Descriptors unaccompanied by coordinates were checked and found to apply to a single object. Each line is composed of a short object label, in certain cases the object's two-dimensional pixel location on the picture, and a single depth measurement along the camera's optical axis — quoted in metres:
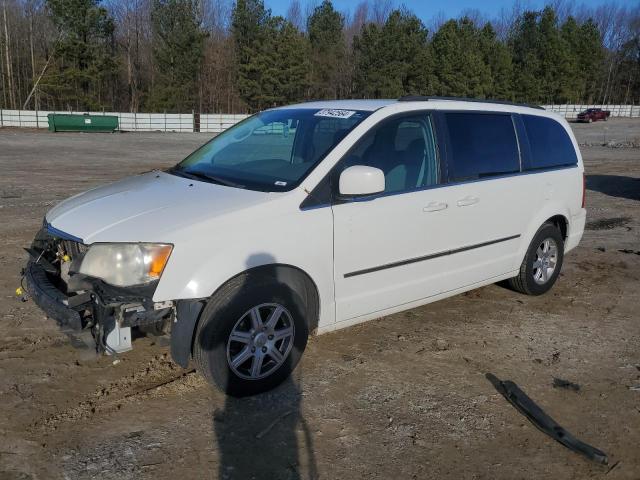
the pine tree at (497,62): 70.50
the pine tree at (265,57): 54.91
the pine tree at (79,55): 47.47
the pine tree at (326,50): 64.69
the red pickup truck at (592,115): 61.28
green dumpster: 36.16
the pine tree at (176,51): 51.25
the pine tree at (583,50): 78.50
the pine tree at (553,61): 73.88
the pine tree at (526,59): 73.88
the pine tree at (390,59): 60.25
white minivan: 3.30
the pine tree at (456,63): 64.56
